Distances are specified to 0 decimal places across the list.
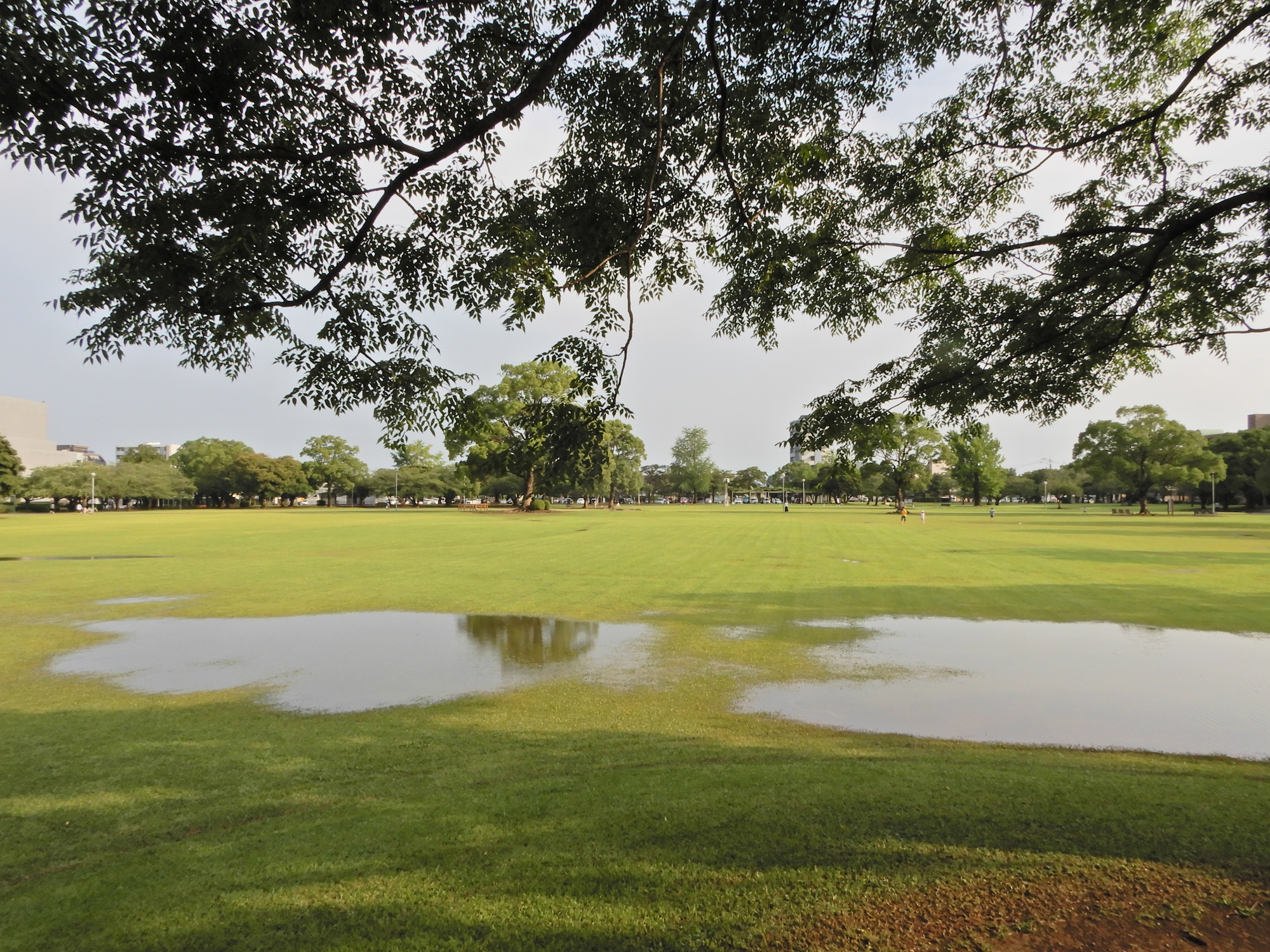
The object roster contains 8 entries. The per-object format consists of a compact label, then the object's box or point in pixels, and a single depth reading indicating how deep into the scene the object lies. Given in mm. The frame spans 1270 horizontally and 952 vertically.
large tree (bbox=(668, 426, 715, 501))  145625
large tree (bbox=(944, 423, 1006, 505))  86569
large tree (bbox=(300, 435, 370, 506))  113188
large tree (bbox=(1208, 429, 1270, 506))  82250
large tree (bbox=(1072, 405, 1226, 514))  70000
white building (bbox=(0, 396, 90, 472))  107000
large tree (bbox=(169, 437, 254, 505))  106125
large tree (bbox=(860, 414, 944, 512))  76188
